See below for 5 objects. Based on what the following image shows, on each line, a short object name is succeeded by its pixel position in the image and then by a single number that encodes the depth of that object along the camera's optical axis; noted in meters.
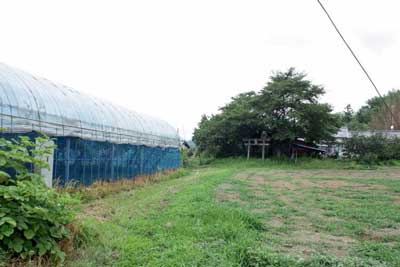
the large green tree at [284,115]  19.77
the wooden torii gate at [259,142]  22.32
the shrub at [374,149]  19.92
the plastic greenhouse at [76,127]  6.14
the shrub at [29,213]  2.57
